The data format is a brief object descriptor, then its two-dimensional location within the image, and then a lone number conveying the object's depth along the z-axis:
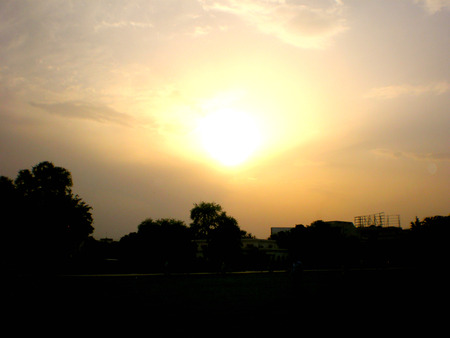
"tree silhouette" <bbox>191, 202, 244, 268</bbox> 67.31
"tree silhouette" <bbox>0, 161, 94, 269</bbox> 42.09
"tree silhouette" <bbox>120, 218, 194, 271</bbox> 56.34
